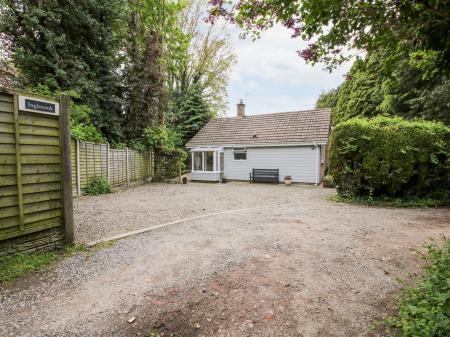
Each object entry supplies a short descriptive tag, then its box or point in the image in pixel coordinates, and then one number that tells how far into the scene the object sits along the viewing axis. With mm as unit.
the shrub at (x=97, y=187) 10623
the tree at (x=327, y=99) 31025
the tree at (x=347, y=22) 2588
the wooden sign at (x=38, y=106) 3767
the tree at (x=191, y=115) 24000
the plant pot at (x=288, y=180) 15983
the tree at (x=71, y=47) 11812
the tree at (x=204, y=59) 26109
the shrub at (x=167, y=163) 16922
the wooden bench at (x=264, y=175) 16922
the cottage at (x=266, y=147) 16109
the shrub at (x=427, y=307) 2092
